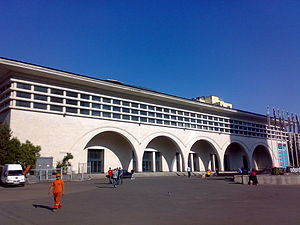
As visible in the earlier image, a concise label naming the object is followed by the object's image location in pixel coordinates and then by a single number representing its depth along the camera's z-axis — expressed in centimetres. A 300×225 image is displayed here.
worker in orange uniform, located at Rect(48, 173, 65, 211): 991
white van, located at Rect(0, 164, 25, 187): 2228
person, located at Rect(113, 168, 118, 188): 2013
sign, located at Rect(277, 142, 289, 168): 6842
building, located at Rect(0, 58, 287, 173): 3306
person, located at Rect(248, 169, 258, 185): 2141
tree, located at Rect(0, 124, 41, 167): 2830
